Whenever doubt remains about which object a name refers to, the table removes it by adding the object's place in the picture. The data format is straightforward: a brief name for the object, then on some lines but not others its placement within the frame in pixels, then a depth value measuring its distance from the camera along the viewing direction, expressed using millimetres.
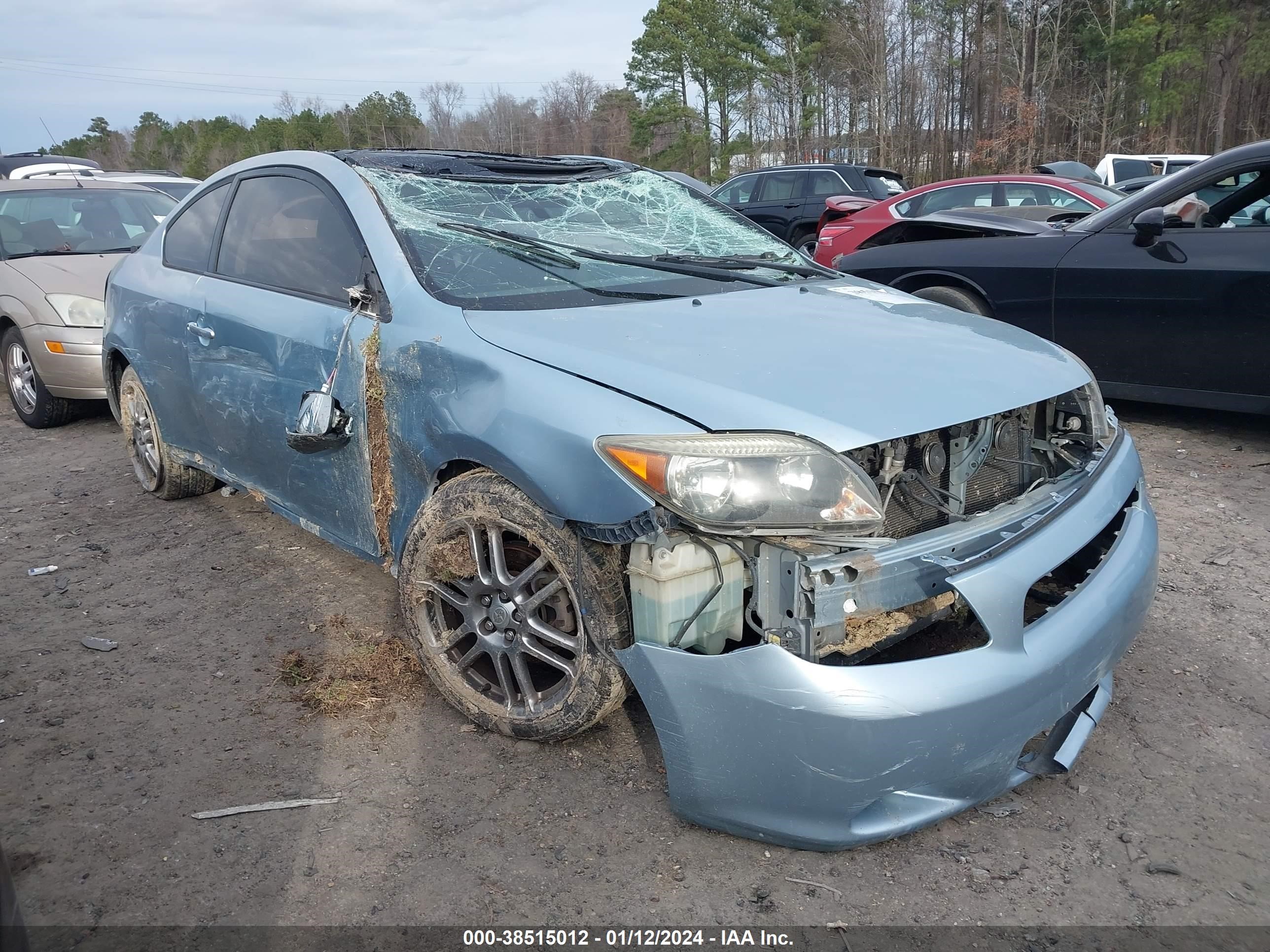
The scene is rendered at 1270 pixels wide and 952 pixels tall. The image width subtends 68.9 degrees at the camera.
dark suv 14477
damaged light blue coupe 2008
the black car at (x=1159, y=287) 4652
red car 9328
